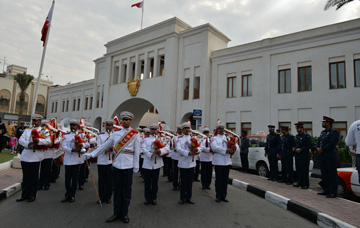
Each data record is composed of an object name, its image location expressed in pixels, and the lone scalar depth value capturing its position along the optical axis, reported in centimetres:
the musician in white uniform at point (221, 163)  644
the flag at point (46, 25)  1320
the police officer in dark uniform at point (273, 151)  933
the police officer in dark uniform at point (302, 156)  809
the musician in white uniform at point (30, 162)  612
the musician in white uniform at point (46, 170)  745
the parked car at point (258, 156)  1066
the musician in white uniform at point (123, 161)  487
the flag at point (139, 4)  2677
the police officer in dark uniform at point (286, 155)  873
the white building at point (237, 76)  1568
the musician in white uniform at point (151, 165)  612
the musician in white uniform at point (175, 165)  700
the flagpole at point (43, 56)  1280
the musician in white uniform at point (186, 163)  624
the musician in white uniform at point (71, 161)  617
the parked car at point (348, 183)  654
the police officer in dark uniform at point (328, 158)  675
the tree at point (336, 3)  1203
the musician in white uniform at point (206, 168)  816
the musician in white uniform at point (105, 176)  626
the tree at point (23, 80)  4084
